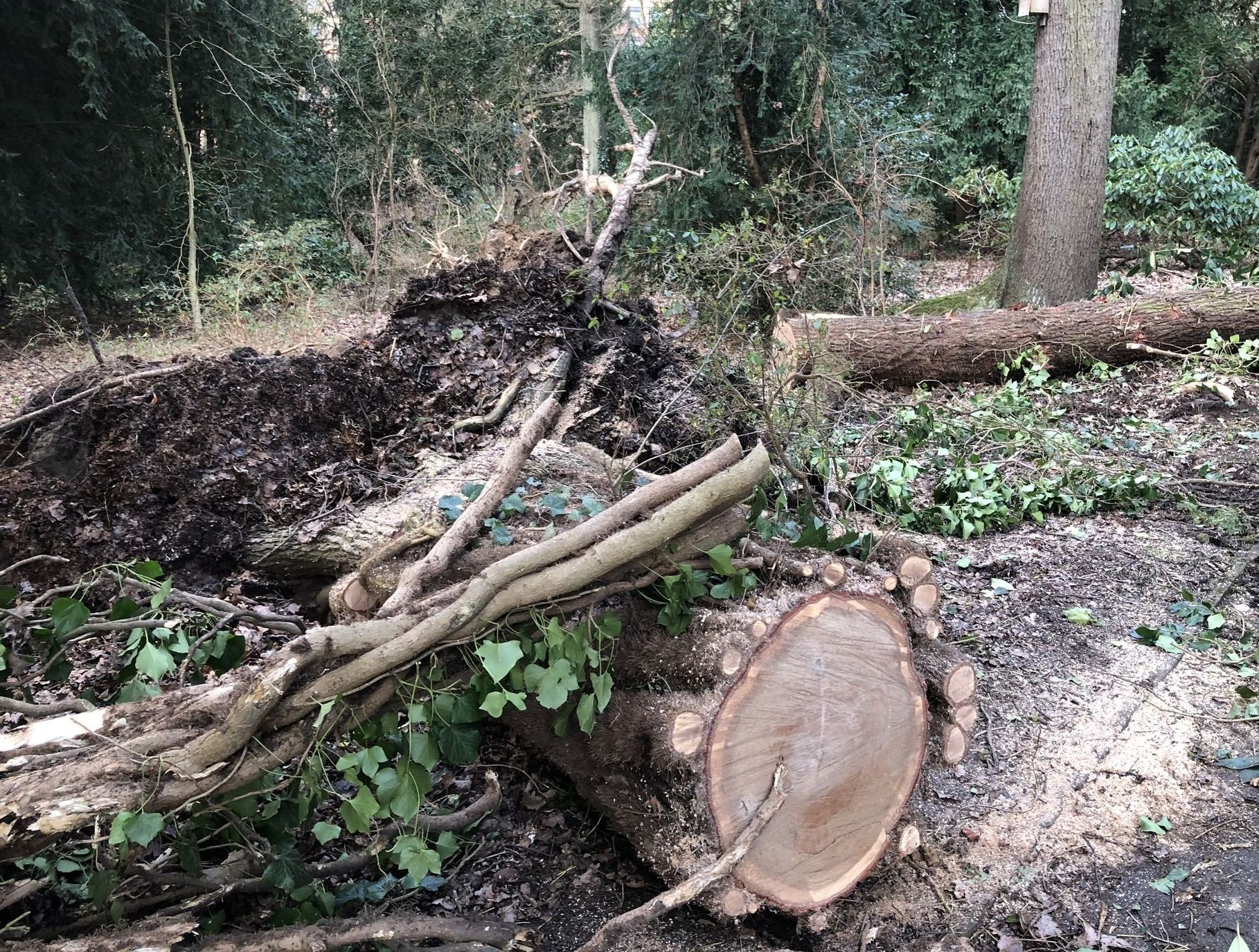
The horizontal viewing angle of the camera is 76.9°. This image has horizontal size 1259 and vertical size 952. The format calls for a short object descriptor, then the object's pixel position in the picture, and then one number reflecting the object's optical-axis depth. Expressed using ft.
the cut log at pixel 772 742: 6.63
